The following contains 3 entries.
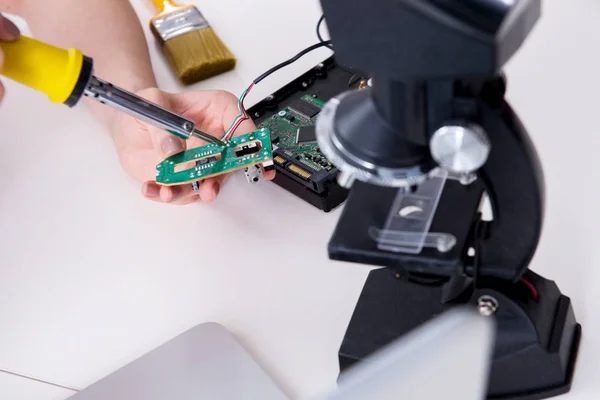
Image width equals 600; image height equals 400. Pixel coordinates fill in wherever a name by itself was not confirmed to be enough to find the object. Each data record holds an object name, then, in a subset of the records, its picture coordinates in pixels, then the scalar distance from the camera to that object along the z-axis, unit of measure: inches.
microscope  21.1
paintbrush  50.1
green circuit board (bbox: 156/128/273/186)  38.7
